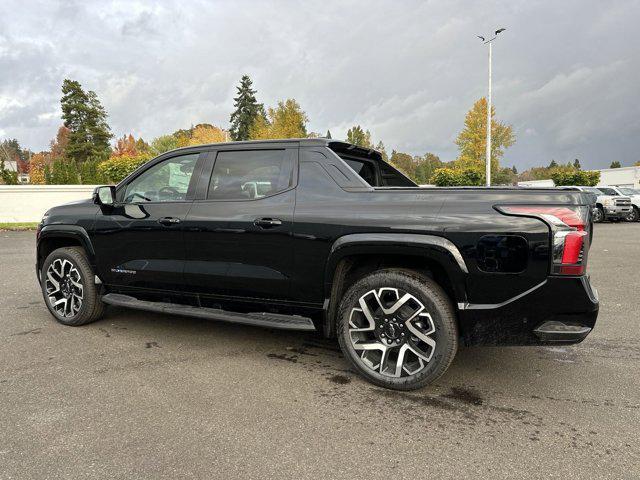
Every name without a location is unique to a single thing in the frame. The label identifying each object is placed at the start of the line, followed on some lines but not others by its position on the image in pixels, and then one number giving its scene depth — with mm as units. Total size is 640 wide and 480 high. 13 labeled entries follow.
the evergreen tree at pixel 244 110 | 63031
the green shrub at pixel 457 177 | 29622
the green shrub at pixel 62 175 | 30031
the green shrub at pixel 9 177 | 33341
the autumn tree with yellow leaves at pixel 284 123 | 37594
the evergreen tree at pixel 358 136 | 64312
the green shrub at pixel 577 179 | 29953
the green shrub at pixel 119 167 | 23328
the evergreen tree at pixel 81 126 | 63753
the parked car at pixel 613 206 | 19766
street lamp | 26703
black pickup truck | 2799
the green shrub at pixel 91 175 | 26012
